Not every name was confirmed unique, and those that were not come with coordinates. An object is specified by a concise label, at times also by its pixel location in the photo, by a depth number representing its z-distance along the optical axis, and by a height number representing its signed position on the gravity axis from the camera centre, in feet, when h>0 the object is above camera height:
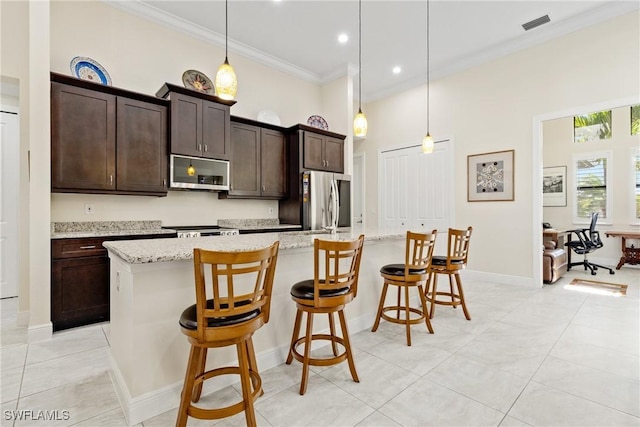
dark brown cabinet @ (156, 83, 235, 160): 11.85 +3.71
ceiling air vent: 12.68 +8.22
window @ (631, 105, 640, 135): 19.51 +6.00
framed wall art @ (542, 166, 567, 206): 22.55 +2.00
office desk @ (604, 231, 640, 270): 18.39 -2.40
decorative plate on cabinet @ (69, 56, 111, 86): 10.67 +5.16
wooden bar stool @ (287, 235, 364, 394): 6.08 -1.78
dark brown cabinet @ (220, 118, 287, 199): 14.21 +2.56
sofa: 14.66 -2.50
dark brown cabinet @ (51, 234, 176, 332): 9.25 -2.23
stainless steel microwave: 11.97 +1.64
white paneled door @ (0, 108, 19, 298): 12.54 +0.35
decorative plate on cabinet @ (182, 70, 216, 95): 13.28 +5.92
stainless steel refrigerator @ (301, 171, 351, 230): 15.28 +0.61
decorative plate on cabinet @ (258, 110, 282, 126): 15.84 +5.10
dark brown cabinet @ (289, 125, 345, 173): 15.61 +3.48
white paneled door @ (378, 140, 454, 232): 17.38 +1.55
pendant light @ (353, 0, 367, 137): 11.00 +3.26
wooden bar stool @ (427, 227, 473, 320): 10.10 -1.76
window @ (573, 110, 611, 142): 20.66 +6.04
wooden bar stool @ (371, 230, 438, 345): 8.39 -1.77
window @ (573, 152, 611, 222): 20.68 +2.03
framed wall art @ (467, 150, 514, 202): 14.98 +1.84
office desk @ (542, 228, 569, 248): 15.24 -1.23
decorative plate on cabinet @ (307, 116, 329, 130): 17.75 +5.40
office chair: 17.57 -1.95
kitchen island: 5.35 -2.13
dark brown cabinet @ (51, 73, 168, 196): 9.67 +2.55
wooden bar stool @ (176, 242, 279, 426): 4.51 -1.77
